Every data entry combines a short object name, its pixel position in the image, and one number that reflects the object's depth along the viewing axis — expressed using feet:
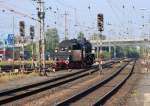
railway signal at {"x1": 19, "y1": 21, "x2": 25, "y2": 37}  195.62
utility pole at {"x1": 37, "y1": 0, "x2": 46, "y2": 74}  158.69
